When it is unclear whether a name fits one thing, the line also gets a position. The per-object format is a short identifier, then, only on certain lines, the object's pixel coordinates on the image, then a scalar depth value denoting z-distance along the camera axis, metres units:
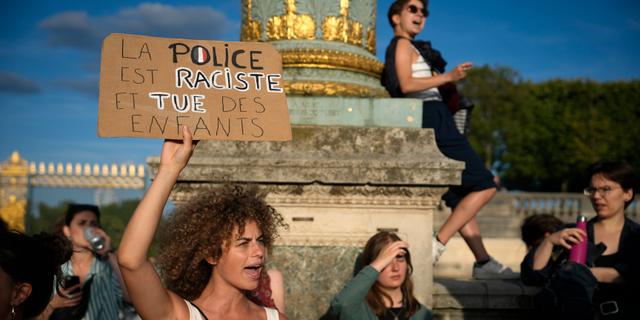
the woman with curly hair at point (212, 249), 2.37
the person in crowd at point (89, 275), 3.96
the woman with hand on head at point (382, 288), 3.38
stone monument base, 3.77
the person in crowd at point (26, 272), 2.20
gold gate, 19.34
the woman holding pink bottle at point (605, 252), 3.40
